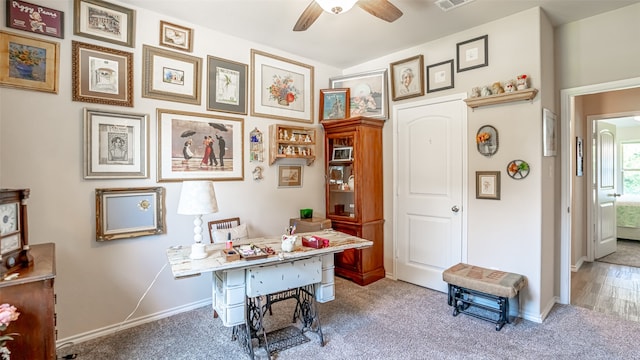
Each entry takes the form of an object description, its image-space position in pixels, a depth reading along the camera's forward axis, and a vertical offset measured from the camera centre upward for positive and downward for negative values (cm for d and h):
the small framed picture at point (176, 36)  286 +135
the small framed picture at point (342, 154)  396 +34
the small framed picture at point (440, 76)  339 +115
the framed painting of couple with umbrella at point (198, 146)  289 +34
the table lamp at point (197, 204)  205 -15
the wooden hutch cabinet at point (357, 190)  381 -12
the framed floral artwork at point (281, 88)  353 +110
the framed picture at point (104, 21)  248 +131
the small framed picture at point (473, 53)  312 +130
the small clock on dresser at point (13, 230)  157 -25
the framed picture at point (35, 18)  222 +119
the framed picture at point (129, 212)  257 -27
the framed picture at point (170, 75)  279 +98
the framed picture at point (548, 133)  282 +44
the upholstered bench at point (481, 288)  268 -95
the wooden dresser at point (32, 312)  152 -66
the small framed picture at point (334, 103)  410 +101
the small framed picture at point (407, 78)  363 +122
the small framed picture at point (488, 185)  306 -5
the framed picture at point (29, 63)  220 +86
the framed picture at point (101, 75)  247 +87
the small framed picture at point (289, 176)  375 +5
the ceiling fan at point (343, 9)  202 +123
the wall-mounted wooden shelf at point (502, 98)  275 +75
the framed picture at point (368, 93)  397 +113
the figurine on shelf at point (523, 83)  282 +87
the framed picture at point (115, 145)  252 +30
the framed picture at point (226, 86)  317 +99
